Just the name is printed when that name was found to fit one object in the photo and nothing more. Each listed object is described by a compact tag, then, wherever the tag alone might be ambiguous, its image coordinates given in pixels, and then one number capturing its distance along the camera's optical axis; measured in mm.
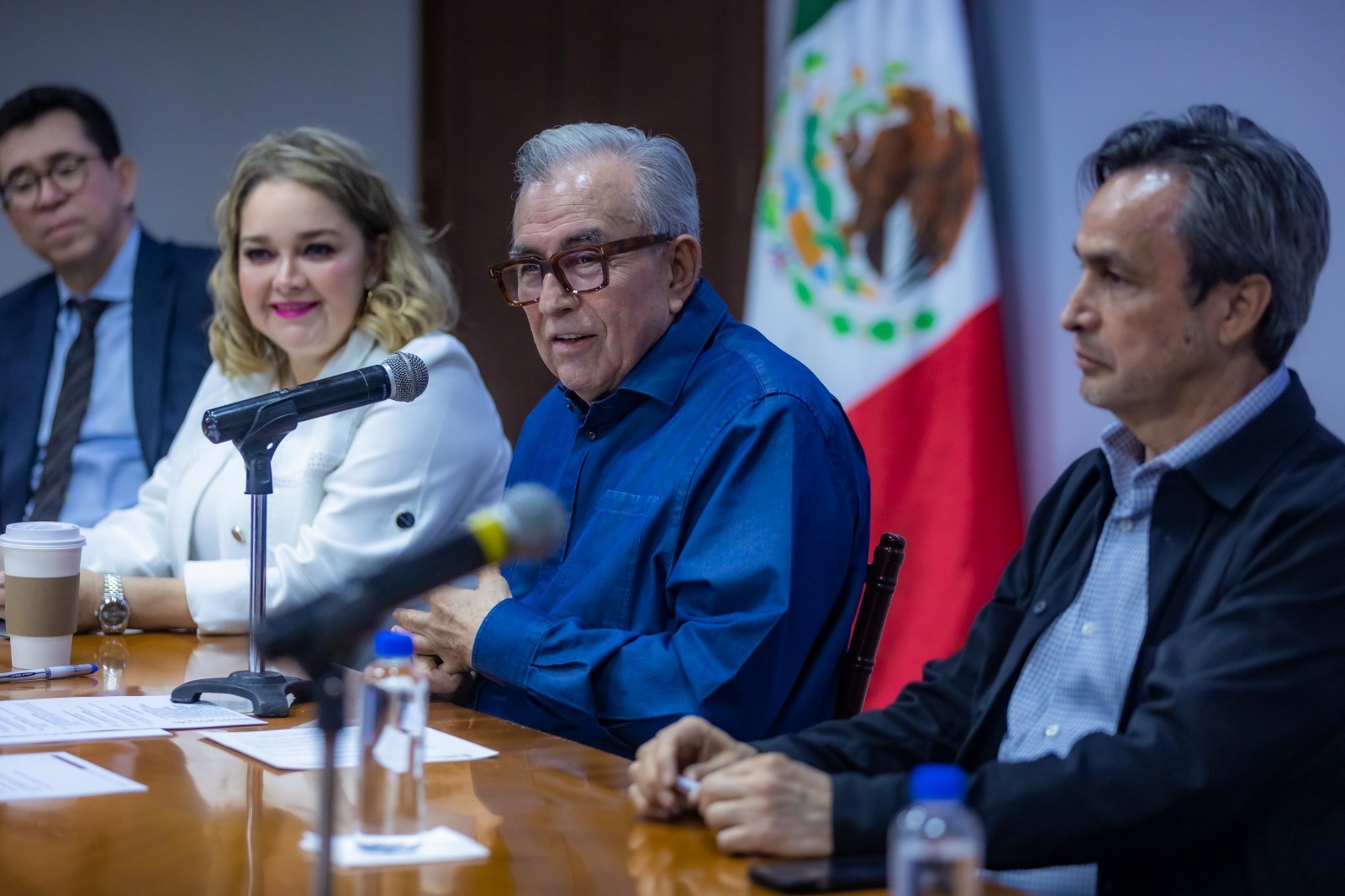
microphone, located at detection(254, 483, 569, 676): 3217
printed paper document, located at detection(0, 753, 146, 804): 4043
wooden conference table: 3879
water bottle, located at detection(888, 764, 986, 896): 3062
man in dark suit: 5574
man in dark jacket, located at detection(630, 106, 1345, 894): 3986
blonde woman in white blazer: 4882
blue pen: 4493
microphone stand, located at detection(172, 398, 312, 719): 4355
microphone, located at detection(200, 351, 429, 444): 4351
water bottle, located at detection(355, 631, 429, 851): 3930
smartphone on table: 3872
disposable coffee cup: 4527
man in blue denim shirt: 4368
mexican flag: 5265
